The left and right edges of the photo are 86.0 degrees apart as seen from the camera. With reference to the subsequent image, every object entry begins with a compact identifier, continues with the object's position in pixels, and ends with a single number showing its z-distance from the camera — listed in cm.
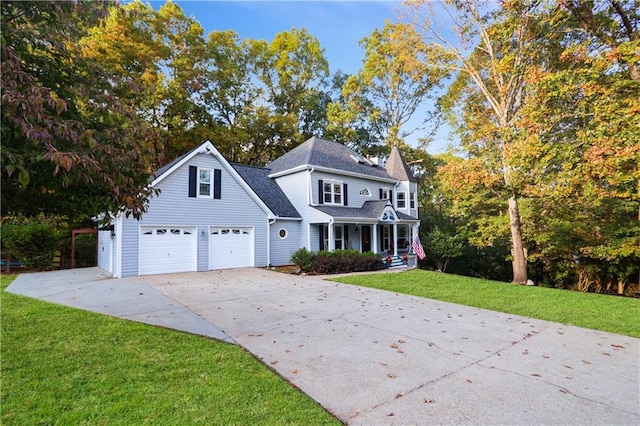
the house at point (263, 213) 1374
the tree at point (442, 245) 2097
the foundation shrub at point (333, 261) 1444
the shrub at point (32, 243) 1473
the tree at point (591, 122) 949
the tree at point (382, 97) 2953
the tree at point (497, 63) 1243
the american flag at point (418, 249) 1820
